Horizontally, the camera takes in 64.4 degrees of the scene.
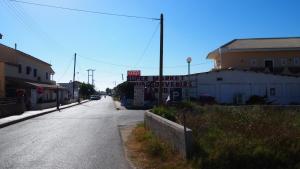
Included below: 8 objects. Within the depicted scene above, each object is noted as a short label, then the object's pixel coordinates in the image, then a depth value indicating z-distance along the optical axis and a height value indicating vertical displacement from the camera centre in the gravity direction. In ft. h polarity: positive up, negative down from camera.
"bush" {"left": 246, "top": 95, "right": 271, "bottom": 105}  75.38 -2.80
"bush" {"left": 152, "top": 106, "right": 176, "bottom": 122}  29.66 -2.80
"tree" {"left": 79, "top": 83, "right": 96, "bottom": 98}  226.00 +2.03
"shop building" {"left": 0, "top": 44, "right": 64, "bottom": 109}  77.33 +6.59
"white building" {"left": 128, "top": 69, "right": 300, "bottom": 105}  79.81 +1.89
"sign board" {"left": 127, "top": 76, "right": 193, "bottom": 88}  83.58 +3.82
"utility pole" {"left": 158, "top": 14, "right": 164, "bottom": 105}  52.75 +9.38
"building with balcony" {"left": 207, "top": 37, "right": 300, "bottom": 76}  83.74 +12.44
